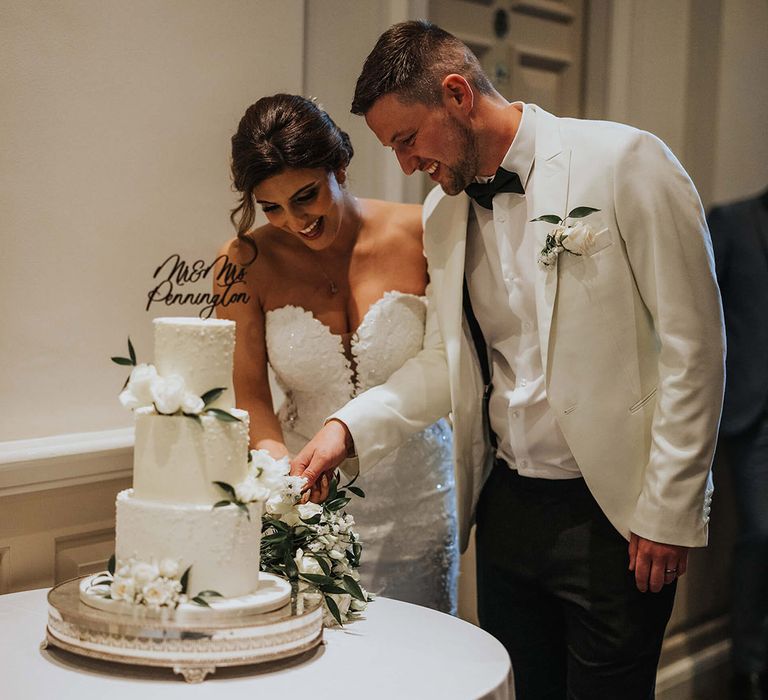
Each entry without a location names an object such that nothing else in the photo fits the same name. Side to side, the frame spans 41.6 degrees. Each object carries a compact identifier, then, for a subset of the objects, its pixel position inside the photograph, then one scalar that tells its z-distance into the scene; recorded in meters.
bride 2.54
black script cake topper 2.59
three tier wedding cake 1.67
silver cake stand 1.62
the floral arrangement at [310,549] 1.95
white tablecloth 1.60
